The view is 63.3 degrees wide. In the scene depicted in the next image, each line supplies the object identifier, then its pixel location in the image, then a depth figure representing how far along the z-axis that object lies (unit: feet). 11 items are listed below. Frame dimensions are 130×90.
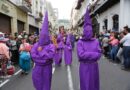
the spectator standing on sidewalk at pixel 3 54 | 11.88
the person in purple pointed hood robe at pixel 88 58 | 8.25
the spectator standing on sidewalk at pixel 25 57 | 13.92
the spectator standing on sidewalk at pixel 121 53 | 16.90
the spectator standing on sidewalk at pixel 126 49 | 15.47
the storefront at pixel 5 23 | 24.95
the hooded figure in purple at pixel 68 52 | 17.69
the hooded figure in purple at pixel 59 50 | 17.66
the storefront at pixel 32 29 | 43.71
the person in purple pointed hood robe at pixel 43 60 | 8.17
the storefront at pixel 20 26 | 33.24
